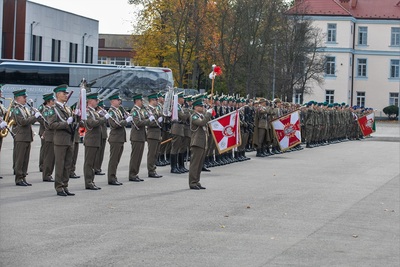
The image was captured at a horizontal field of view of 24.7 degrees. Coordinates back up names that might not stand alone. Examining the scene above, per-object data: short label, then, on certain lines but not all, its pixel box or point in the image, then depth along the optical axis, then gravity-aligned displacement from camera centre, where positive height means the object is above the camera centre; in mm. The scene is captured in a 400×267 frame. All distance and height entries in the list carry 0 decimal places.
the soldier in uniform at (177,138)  20766 -251
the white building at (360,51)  90500 +8370
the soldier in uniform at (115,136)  17734 -218
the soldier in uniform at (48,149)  17312 -508
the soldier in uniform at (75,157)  17953 -727
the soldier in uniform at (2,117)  16734 +66
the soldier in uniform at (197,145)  17441 -331
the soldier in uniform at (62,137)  15594 -247
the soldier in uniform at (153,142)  19656 -344
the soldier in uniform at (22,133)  17109 -227
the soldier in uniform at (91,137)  16656 -246
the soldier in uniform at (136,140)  18609 -297
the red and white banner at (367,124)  47062 +522
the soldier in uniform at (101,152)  19031 -605
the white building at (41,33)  64625 +6686
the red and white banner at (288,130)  29989 +30
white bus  53812 +2739
